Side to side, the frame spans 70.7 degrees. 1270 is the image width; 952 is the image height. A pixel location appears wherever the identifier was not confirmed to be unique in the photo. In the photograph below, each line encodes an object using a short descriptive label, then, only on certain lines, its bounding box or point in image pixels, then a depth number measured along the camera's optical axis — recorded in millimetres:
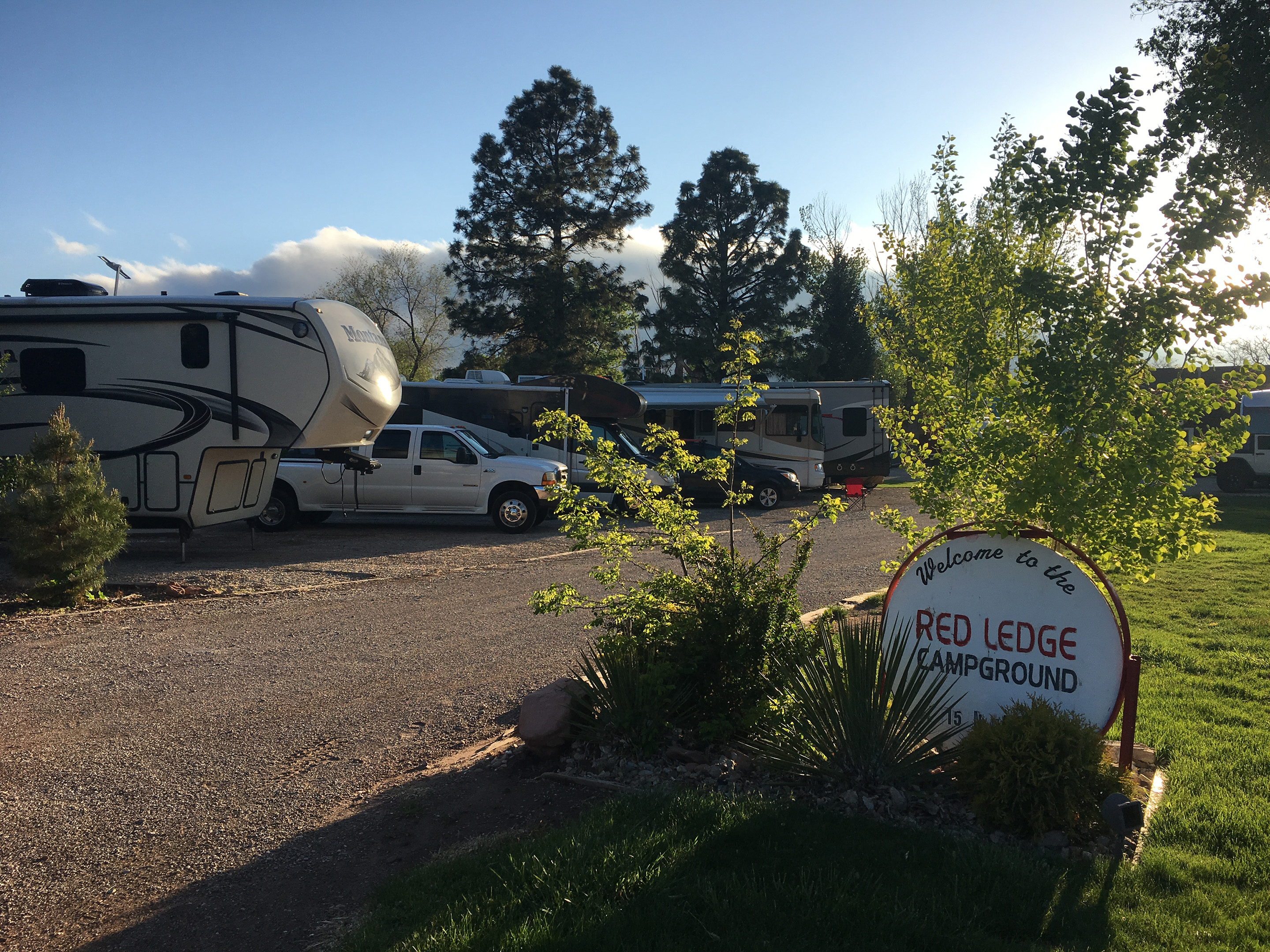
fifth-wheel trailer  12094
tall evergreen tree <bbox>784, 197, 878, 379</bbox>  43062
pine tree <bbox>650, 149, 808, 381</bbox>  43406
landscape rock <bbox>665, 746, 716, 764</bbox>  4453
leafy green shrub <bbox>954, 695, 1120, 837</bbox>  3629
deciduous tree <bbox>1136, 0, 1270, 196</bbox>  12781
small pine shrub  8953
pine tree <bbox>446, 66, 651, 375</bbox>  37312
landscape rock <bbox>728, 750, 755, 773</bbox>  4320
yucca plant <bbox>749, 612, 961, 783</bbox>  3979
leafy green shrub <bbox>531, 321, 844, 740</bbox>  4641
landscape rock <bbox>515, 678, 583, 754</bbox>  4637
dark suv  20516
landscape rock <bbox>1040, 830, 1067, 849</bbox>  3586
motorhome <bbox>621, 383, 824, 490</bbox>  22656
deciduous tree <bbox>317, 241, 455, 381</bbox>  52594
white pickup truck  16047
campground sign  4043
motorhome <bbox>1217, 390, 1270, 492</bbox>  25188
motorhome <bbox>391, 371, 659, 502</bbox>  20078
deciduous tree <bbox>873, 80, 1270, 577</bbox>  4078
